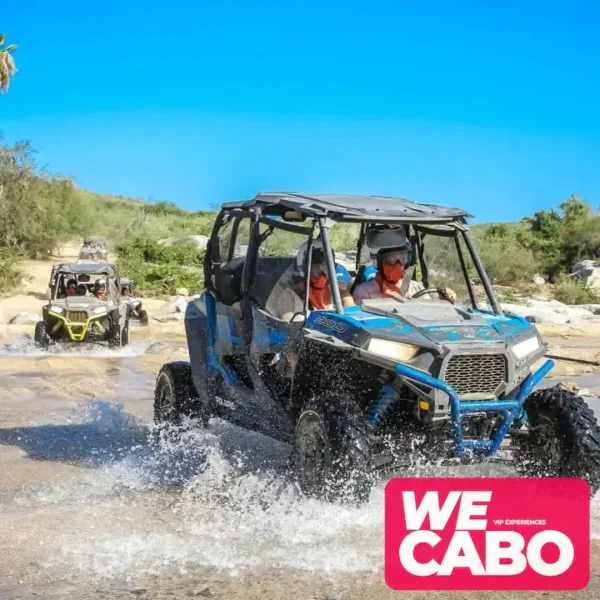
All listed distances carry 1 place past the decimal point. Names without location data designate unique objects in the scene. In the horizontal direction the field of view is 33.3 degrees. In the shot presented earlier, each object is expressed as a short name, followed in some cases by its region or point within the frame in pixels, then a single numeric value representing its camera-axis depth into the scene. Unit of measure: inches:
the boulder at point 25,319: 816.9
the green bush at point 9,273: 1085.8
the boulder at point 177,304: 907.9
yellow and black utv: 647.8
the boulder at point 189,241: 1433.3
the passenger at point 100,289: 692.1
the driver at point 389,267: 272.8
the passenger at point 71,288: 687.1
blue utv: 226.8
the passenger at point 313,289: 260.7
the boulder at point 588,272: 1325.0
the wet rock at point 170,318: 849.5
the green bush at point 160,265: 1127.6
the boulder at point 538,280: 1405.6
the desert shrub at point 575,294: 1225.4
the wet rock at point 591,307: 1087.6
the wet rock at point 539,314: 936.9
